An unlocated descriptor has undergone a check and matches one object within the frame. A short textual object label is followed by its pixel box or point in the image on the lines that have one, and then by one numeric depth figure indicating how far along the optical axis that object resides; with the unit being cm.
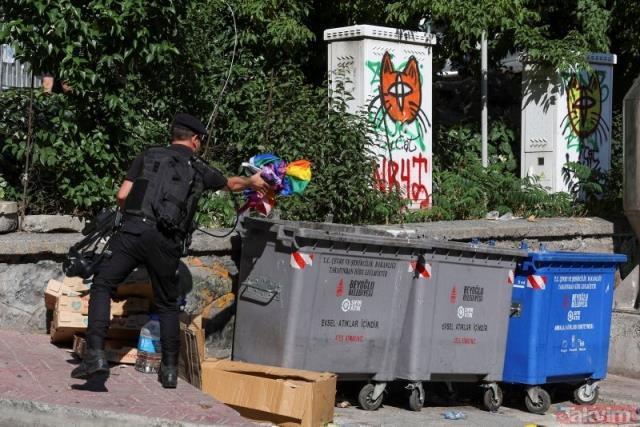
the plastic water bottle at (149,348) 1242
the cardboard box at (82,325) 1279
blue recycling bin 1442
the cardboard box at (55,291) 1298
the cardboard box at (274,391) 1164
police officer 1124
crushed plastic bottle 1356
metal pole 2243
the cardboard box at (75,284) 1312
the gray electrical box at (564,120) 2212
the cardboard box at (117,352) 1280
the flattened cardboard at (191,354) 1232
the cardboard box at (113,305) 1284
